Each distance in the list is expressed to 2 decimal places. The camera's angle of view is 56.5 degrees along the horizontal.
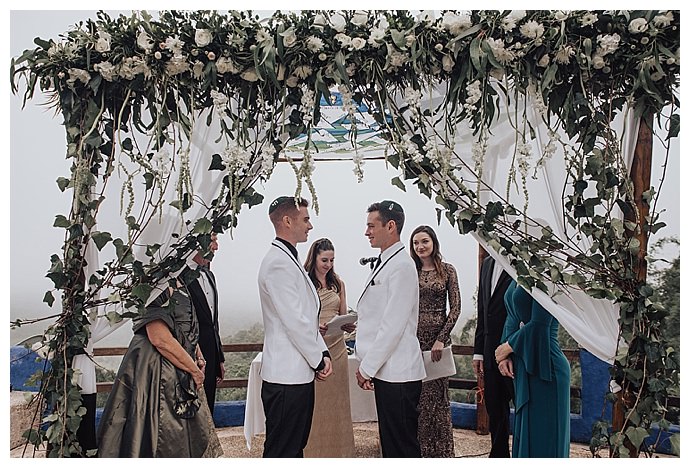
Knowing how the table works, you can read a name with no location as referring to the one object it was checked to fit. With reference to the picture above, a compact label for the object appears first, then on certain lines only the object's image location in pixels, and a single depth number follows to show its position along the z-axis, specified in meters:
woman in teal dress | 3.63
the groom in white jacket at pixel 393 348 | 3.76
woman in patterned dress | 4.36
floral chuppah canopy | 2.91
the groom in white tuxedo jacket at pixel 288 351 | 3.57
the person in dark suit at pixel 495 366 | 4.10
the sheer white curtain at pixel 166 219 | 3.18
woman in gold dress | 4.28
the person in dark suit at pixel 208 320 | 4.10
